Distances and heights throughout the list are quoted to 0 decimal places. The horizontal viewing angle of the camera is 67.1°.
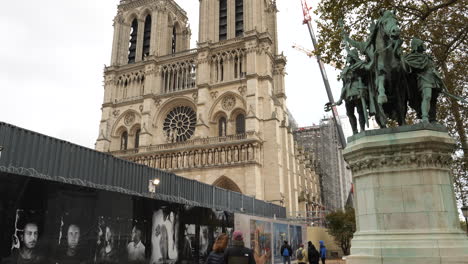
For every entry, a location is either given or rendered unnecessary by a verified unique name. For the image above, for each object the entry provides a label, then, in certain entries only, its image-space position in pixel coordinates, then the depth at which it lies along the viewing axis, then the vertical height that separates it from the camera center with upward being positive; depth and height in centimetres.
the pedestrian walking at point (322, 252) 1557 -114
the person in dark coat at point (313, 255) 1293 -103
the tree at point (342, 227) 2970 -7
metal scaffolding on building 5975 +1187
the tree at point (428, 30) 1245 +719
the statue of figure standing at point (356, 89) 707 +269
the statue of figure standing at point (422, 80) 652 +267
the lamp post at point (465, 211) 1496 +62
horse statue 664 +287
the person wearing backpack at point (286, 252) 1605 -114
